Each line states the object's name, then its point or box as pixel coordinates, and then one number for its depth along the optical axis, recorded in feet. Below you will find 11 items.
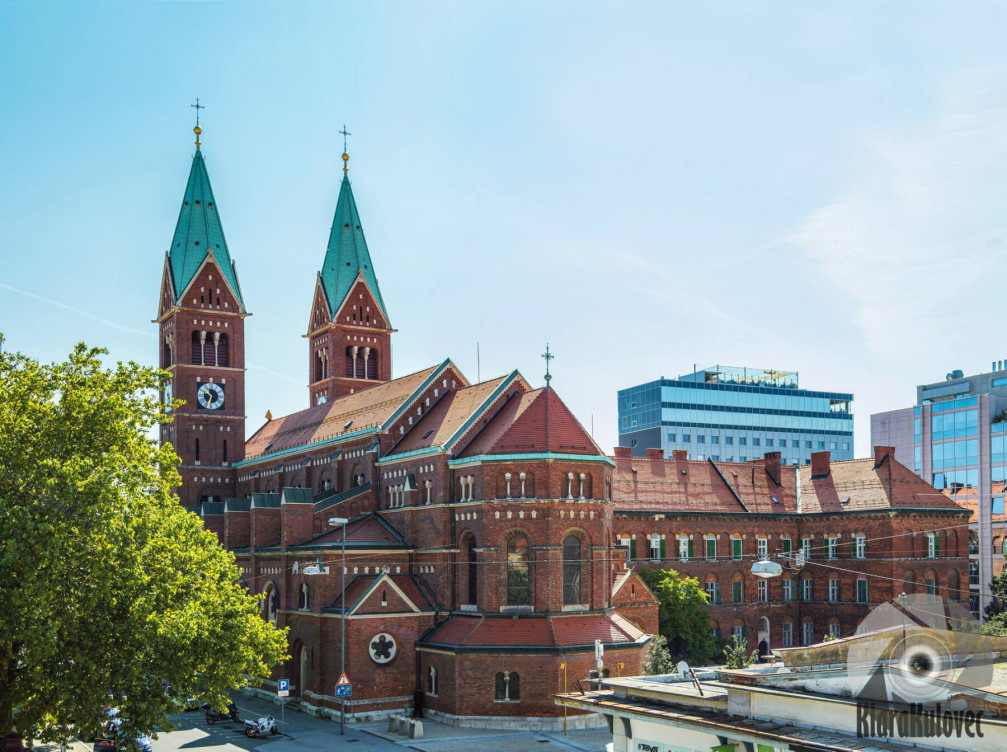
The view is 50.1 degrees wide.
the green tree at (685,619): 231.71
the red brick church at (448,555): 175.32
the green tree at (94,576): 107.96
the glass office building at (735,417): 485.56
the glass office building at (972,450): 309.83
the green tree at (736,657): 182.92
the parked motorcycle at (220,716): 177.06
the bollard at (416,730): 163.02
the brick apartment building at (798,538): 257.14
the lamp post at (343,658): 167.32
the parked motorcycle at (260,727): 164.96
